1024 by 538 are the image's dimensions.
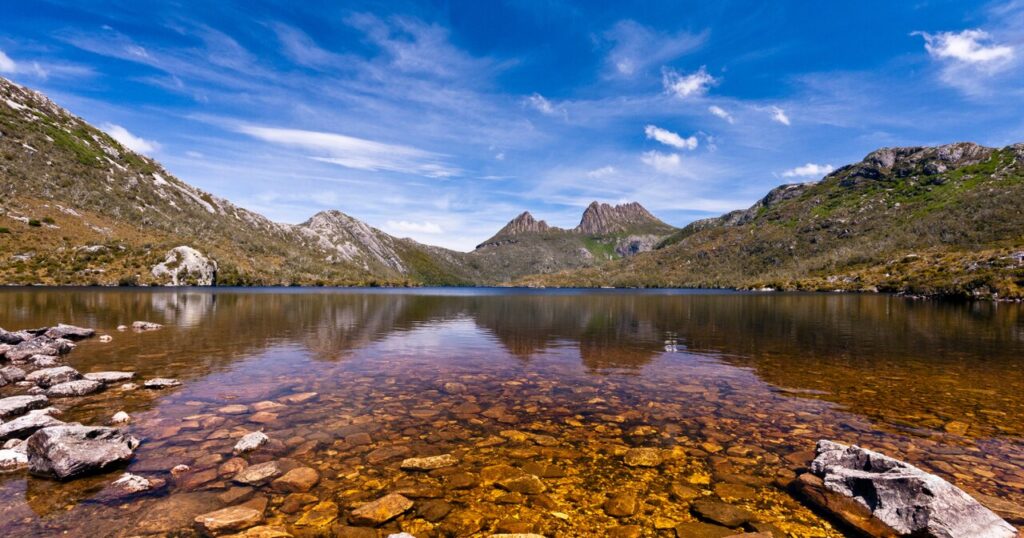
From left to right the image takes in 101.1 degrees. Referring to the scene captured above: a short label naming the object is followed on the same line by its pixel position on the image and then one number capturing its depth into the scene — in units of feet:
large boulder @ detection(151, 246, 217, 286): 609.01
